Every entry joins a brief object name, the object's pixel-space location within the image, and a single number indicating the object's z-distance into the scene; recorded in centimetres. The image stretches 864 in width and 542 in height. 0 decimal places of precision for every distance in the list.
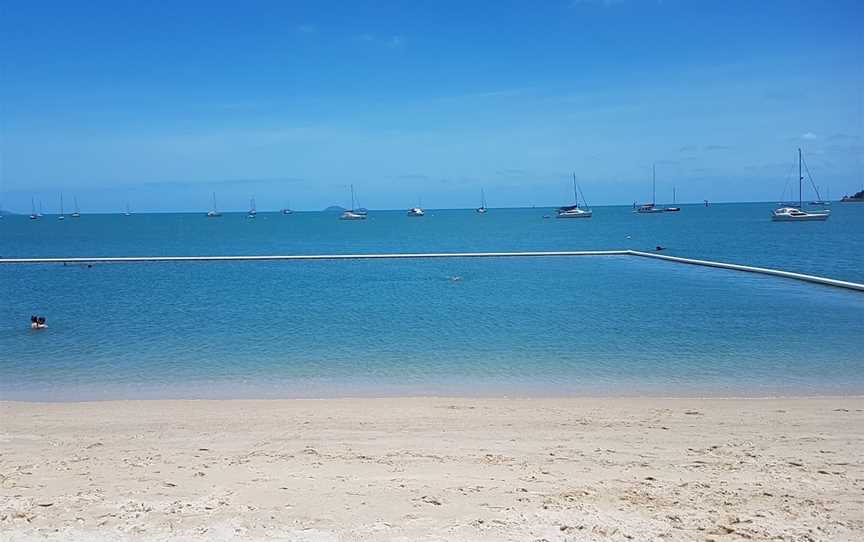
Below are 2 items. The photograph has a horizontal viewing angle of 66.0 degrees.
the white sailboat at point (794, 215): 7538
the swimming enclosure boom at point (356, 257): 3691
